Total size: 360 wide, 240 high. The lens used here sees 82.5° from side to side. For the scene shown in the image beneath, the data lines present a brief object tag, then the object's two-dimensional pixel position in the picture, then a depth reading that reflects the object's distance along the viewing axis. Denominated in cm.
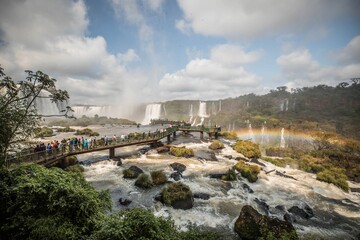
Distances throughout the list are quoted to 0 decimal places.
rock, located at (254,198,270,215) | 1650
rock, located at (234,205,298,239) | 1155
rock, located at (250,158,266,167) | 2881
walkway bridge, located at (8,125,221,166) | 1712
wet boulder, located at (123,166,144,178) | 2077
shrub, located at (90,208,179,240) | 669
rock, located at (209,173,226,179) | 2234
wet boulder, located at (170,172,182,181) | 2113
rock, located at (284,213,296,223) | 1503
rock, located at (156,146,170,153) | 3231
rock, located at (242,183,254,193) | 1978
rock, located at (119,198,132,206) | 1562
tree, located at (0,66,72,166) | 910
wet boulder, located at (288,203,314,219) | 1598
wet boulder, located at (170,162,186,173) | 2377
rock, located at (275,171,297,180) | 2507
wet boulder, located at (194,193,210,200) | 1748
